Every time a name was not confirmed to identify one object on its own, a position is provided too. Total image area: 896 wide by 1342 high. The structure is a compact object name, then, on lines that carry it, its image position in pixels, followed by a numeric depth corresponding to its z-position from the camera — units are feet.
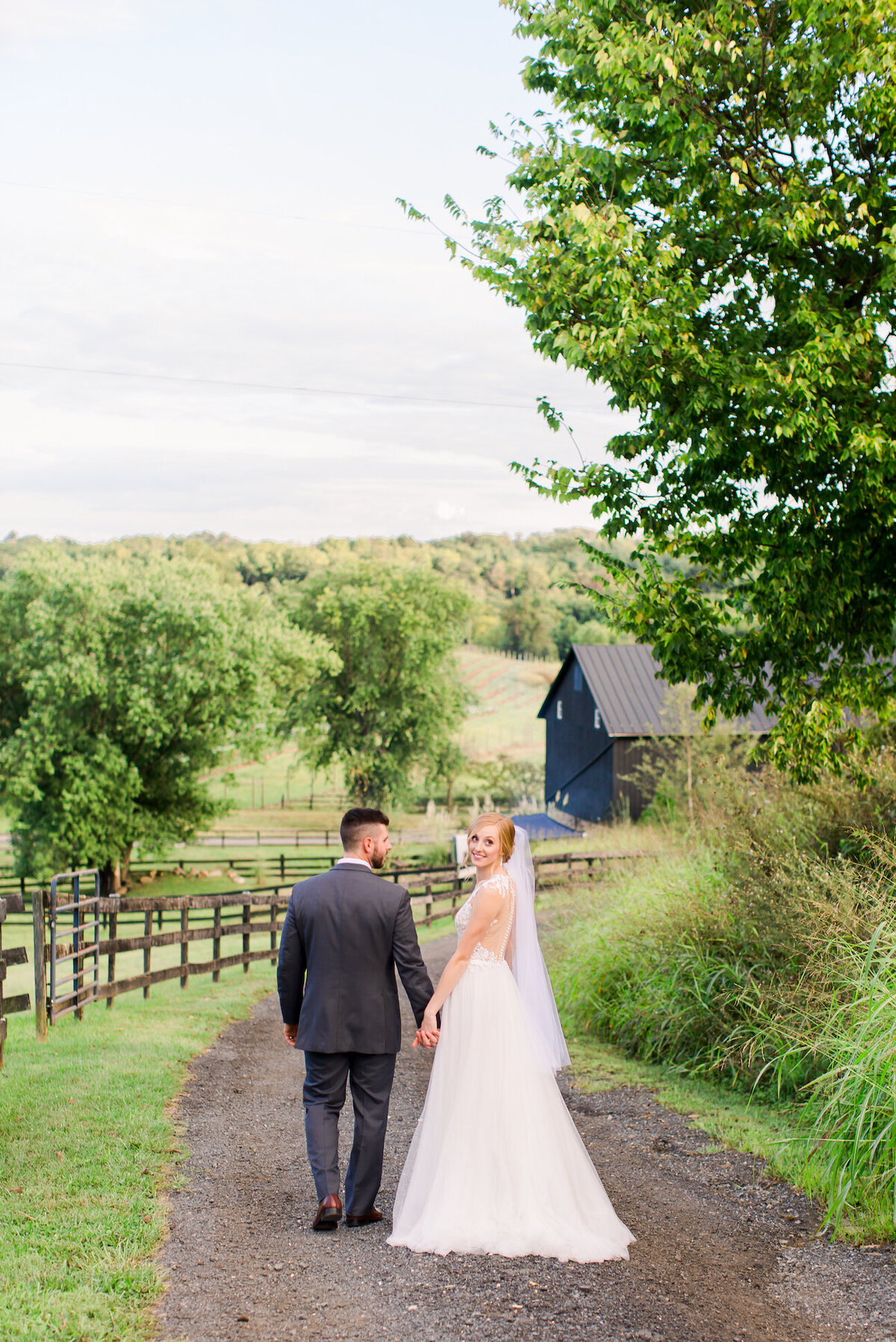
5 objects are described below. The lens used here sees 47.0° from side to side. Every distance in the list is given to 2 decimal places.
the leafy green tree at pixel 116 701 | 95.91
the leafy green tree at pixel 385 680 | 150.00
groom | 15.11
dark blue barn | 113.19
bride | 14.28
